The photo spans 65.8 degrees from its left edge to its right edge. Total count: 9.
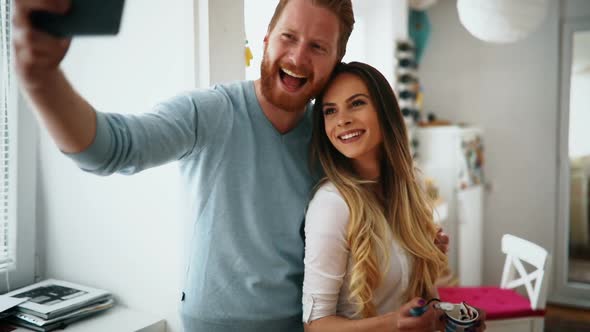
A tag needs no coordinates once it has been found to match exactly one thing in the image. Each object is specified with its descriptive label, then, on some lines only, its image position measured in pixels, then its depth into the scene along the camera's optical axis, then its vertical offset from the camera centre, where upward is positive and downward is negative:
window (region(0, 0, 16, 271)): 1.61 -0.03
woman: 1.09 -0.16
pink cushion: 2.02 -0.65
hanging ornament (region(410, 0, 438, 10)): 3.59 +1.24
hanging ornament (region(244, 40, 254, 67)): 1.68 +0.37
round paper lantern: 2.07 +0.67
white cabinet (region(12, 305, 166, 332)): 1.47 -0.56
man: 1.11 -0.05
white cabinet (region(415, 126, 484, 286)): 3.32 -0.17
